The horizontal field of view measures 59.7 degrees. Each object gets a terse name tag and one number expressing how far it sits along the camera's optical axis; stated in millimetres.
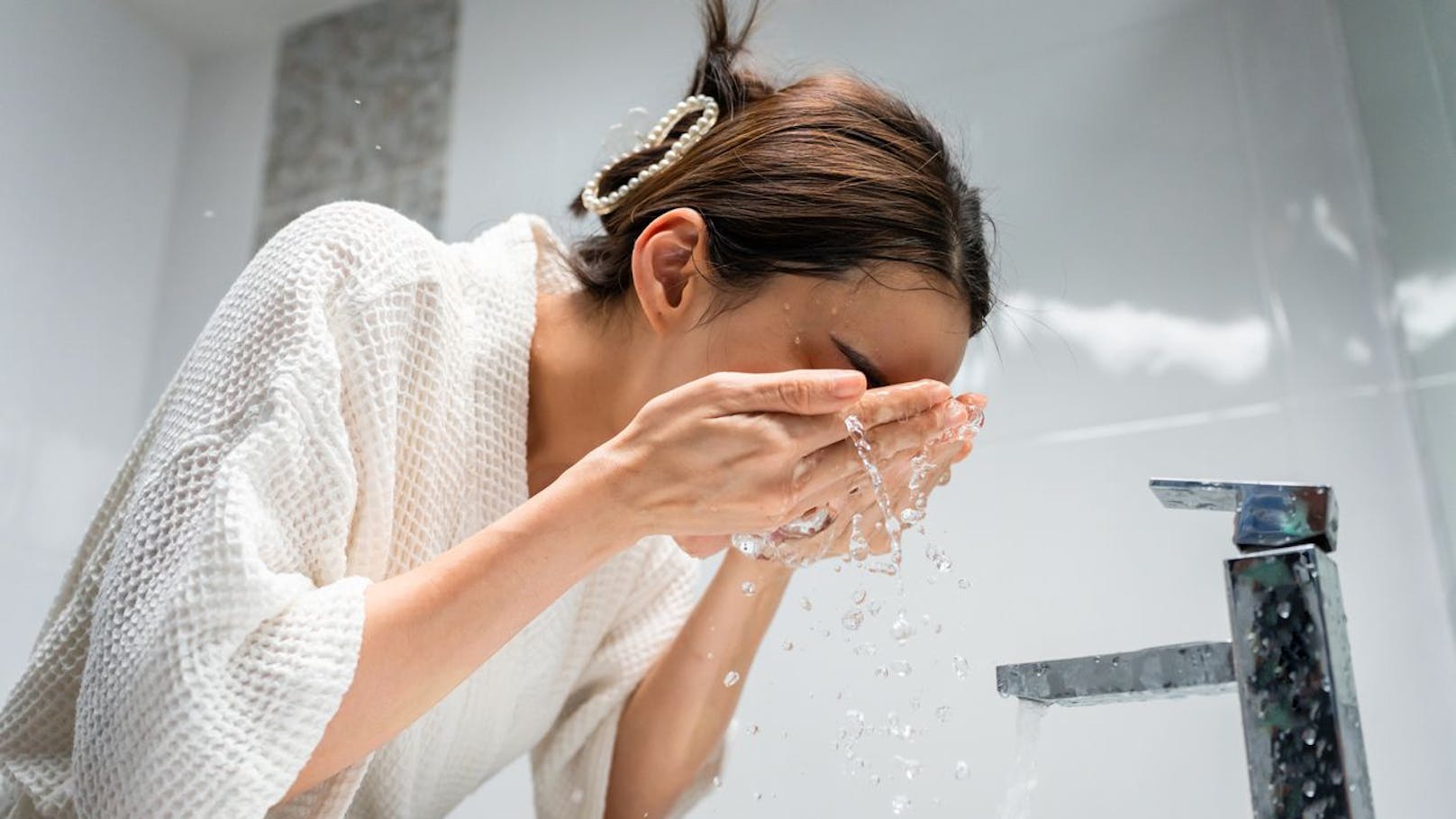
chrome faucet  565
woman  631
